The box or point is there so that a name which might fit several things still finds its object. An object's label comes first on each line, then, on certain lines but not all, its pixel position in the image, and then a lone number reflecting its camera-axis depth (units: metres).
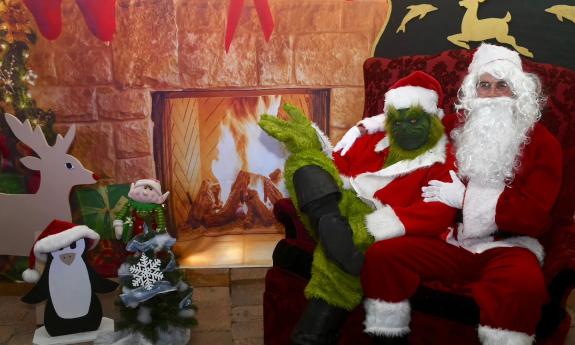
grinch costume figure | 1.75
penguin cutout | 2.21
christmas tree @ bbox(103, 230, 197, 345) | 2.12
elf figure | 2.32
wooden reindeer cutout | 2.57
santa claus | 1.59
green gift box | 2.89
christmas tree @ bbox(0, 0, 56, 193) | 2.63
